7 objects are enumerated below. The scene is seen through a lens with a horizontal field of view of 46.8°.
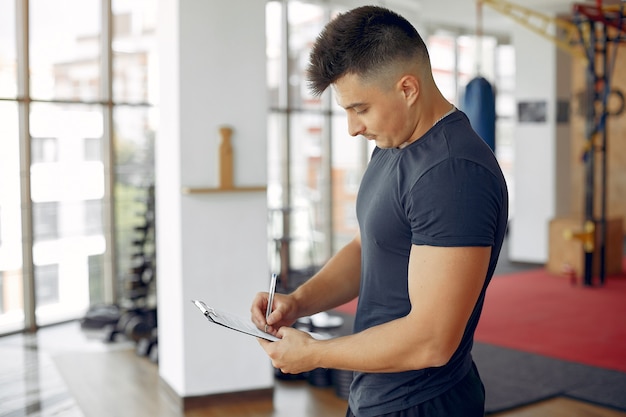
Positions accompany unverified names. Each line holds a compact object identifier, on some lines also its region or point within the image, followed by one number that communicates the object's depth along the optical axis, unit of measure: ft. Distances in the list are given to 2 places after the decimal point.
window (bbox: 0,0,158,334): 20.52
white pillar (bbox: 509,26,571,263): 29.09
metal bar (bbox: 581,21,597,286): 23.26
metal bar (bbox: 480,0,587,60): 26.09
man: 4.26
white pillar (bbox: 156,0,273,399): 13.53
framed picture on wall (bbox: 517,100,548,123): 29.22
